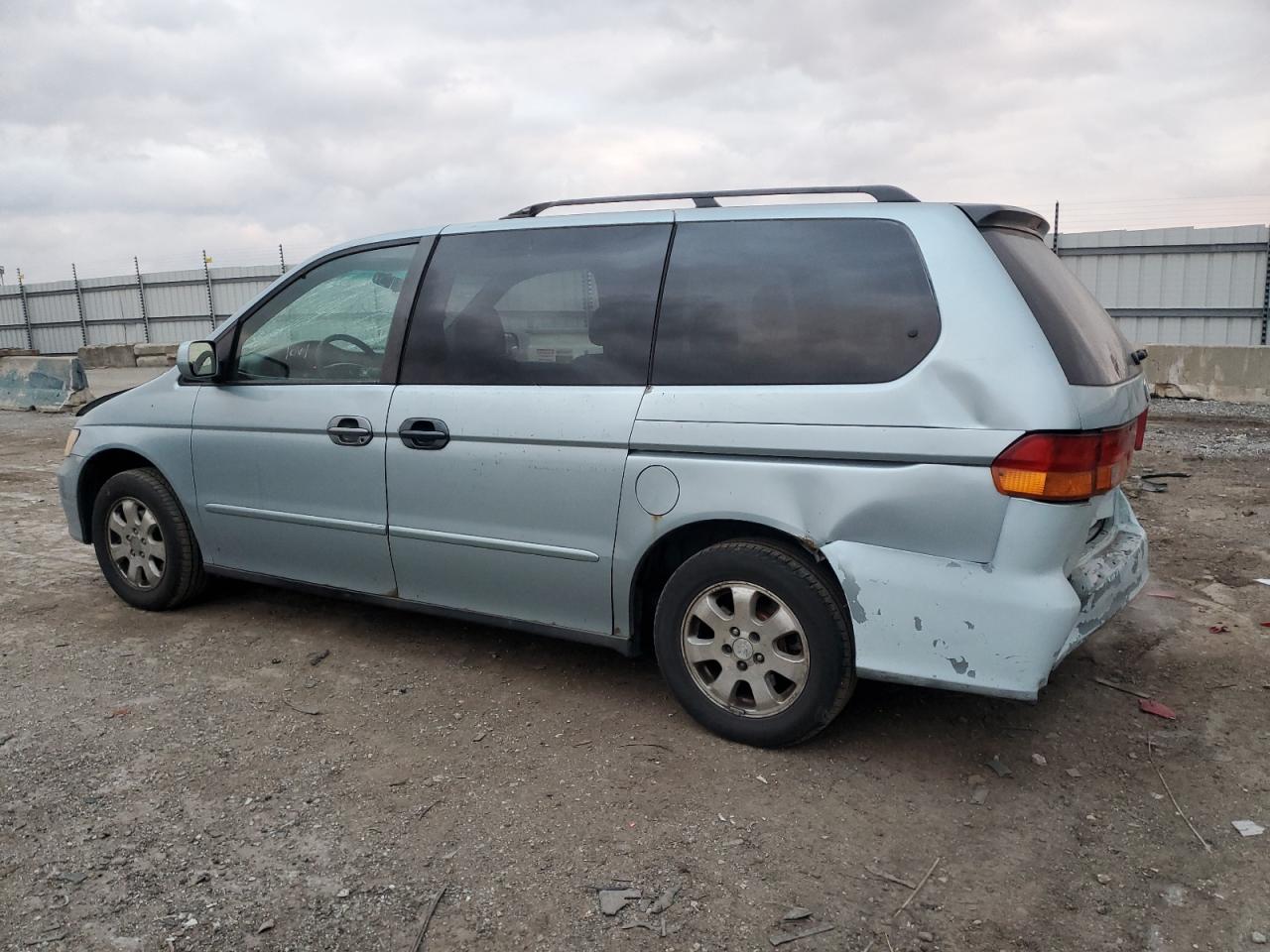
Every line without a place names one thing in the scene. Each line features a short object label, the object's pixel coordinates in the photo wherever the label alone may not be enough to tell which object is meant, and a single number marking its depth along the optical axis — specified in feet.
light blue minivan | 9.00
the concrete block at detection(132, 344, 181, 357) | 57.72
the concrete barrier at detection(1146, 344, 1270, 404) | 37.73
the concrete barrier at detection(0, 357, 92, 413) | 45.14
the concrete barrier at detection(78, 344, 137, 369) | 58.44
